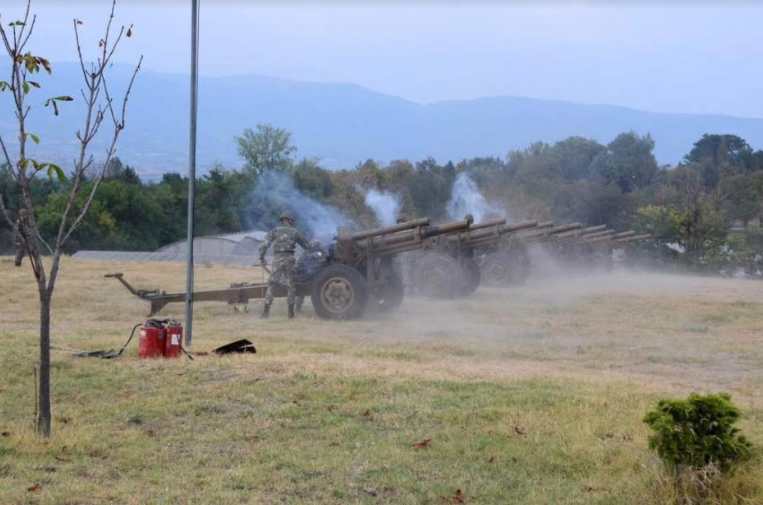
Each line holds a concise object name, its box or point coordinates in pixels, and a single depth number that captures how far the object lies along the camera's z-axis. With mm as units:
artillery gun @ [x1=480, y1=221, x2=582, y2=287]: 24531
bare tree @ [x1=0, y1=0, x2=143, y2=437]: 6133
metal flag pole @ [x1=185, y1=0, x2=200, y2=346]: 10859
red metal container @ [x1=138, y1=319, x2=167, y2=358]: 10055
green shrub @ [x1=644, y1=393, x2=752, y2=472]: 5348
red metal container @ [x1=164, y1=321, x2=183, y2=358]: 10070
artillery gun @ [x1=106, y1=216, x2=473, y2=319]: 16562
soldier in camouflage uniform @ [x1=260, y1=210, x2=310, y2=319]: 16484
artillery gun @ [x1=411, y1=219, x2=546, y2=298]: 20812
